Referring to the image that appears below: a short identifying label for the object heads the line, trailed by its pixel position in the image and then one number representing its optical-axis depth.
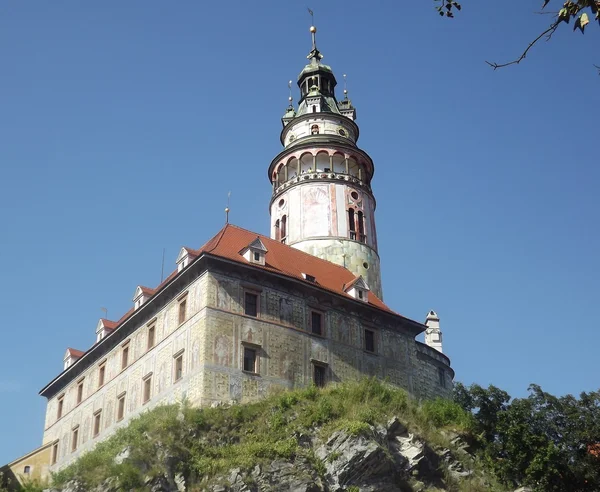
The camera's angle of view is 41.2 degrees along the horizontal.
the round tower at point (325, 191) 47.19
